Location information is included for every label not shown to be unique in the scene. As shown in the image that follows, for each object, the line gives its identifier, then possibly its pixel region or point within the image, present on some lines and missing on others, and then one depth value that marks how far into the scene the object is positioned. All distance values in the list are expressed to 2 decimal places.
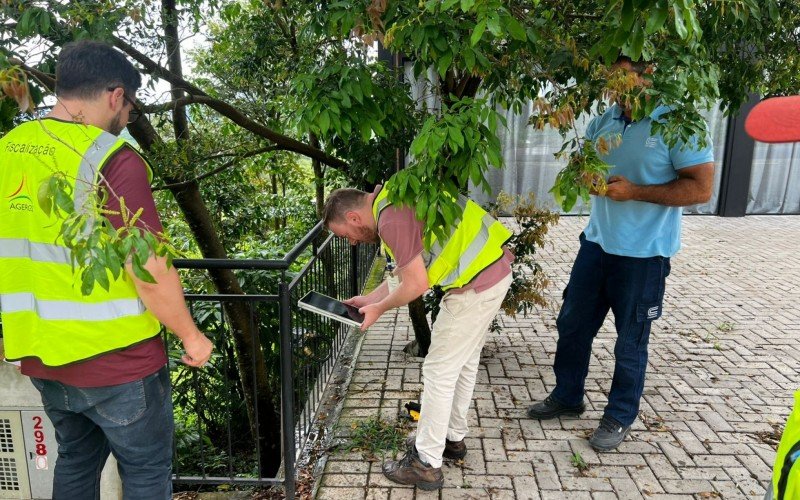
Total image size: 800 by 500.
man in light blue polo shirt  3.20
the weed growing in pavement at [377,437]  3.58
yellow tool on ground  3.86
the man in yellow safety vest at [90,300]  1.94
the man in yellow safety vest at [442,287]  2.88
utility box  2.77
